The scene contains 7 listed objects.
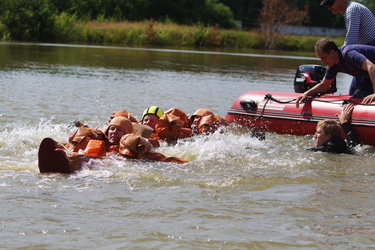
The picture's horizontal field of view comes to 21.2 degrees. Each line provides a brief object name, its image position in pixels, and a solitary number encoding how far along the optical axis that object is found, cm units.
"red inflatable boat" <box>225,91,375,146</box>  1292
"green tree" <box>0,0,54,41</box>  5047
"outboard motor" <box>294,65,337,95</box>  1599
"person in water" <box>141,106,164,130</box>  1283
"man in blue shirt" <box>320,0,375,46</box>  1320
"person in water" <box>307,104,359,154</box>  1179
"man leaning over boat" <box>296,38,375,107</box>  1259
